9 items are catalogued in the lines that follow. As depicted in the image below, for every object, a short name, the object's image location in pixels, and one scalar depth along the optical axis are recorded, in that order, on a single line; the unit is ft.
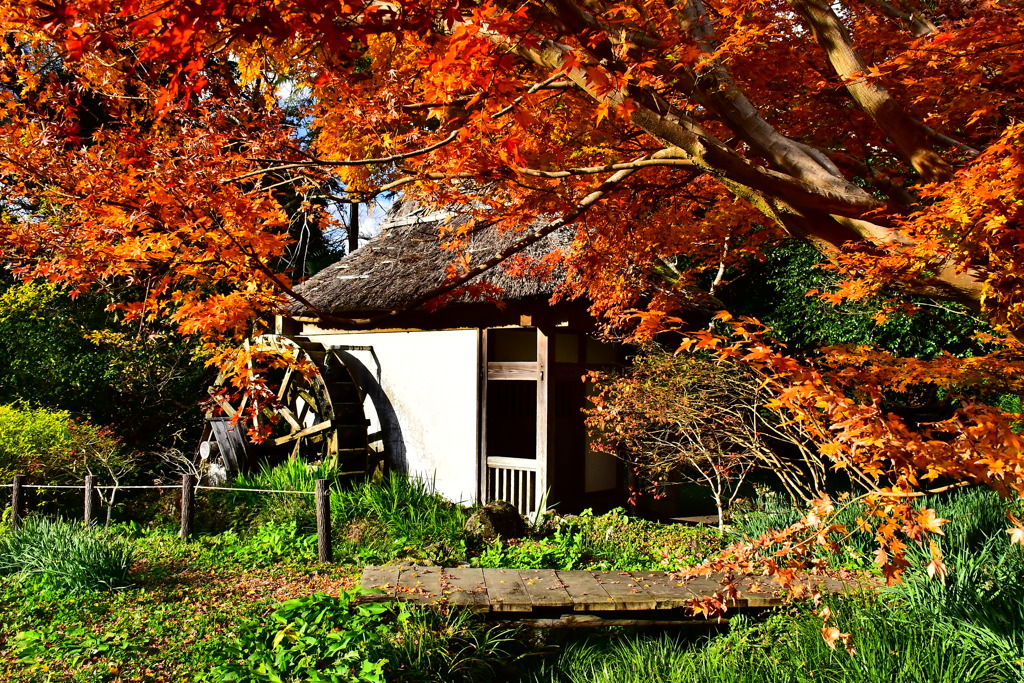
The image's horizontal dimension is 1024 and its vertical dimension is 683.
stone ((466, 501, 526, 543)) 25.68
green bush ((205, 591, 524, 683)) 14.84
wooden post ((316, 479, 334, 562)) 24.27
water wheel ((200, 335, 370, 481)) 34.30
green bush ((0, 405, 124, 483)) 29.43
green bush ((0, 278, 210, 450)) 37.04
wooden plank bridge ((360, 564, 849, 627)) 18.38
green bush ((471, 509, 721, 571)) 23.76
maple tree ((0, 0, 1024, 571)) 10.94
